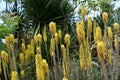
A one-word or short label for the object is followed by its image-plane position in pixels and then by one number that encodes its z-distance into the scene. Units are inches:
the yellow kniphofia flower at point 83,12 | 76.1
